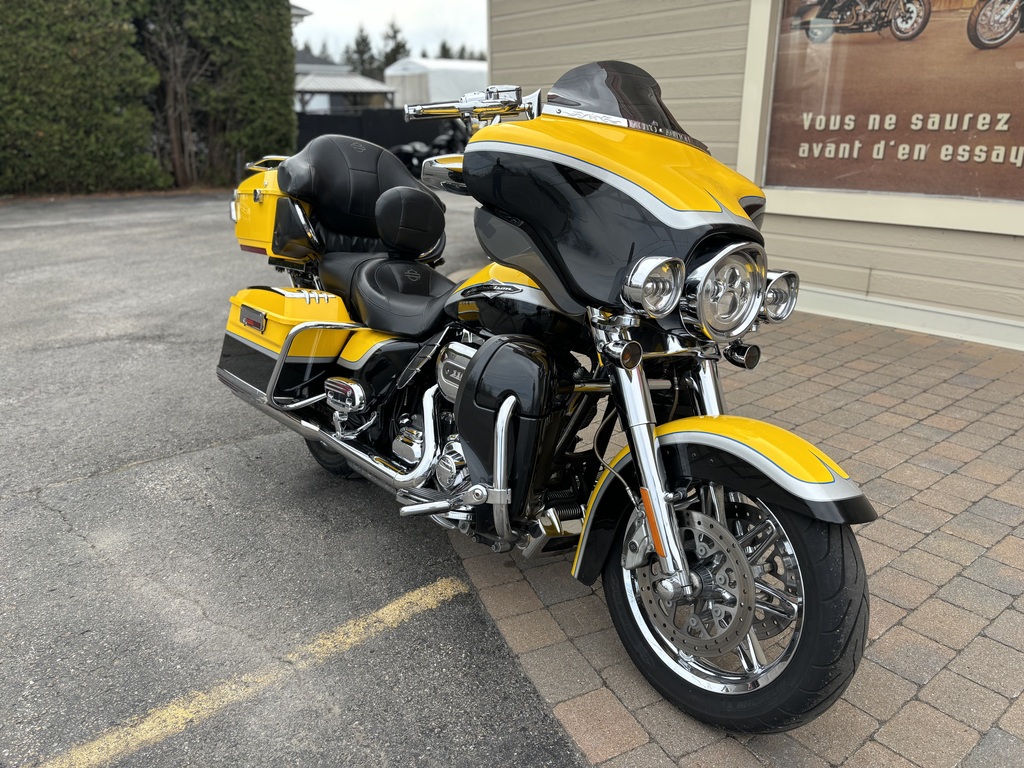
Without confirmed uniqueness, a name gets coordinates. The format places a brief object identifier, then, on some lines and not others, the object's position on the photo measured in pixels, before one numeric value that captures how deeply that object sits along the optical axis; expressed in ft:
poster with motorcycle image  18.52
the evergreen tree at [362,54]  270.26
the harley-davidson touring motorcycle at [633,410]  6.95
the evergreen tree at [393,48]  255.91
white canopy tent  109.29
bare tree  51.29
